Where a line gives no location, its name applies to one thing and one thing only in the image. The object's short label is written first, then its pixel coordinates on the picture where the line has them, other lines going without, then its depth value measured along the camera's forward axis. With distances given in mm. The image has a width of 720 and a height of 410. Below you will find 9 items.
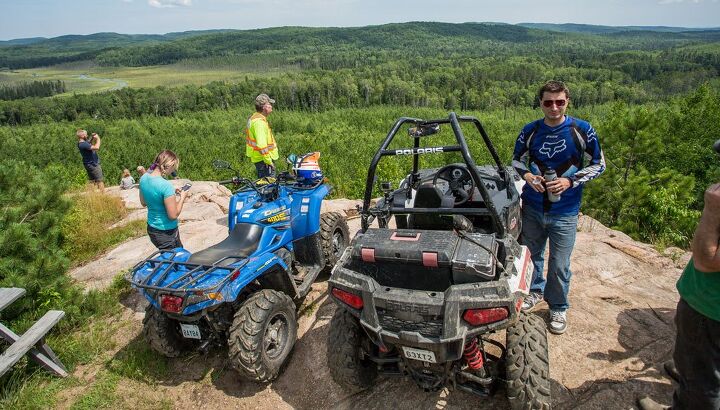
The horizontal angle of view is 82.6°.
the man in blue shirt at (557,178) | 3584
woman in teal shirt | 4484
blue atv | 3607
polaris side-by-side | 2559
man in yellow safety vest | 7094
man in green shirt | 2023
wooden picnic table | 3827
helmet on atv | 5414
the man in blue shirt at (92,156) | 11430
